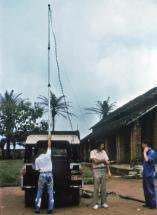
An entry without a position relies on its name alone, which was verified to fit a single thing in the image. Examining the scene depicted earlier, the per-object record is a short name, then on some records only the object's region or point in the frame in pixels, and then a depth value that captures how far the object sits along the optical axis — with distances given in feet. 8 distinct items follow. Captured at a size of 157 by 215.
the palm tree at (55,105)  116.43
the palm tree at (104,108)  128.94
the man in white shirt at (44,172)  20.36
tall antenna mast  21.54
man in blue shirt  20.70
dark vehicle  21.73
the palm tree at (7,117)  107.58
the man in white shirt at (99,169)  21.21
